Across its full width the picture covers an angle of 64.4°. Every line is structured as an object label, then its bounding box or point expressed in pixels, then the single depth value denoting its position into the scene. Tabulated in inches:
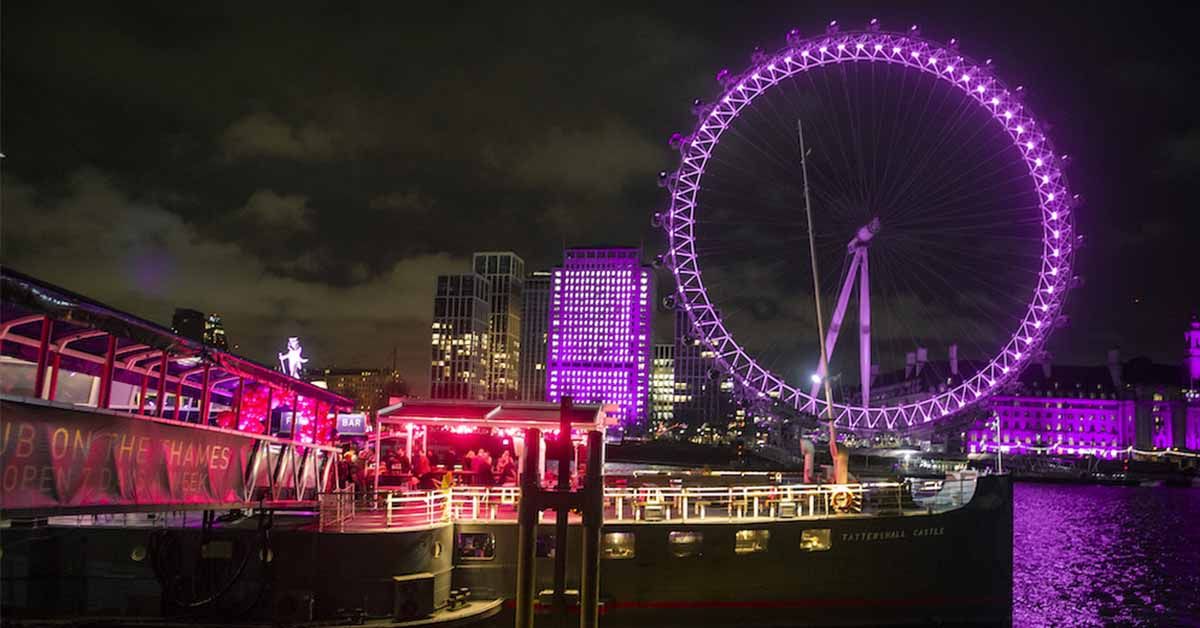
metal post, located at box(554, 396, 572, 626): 823.1
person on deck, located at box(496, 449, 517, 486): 1172.3
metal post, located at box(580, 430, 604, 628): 816.3
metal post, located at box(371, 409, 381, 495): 1077.9
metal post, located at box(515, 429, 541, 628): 799.7
